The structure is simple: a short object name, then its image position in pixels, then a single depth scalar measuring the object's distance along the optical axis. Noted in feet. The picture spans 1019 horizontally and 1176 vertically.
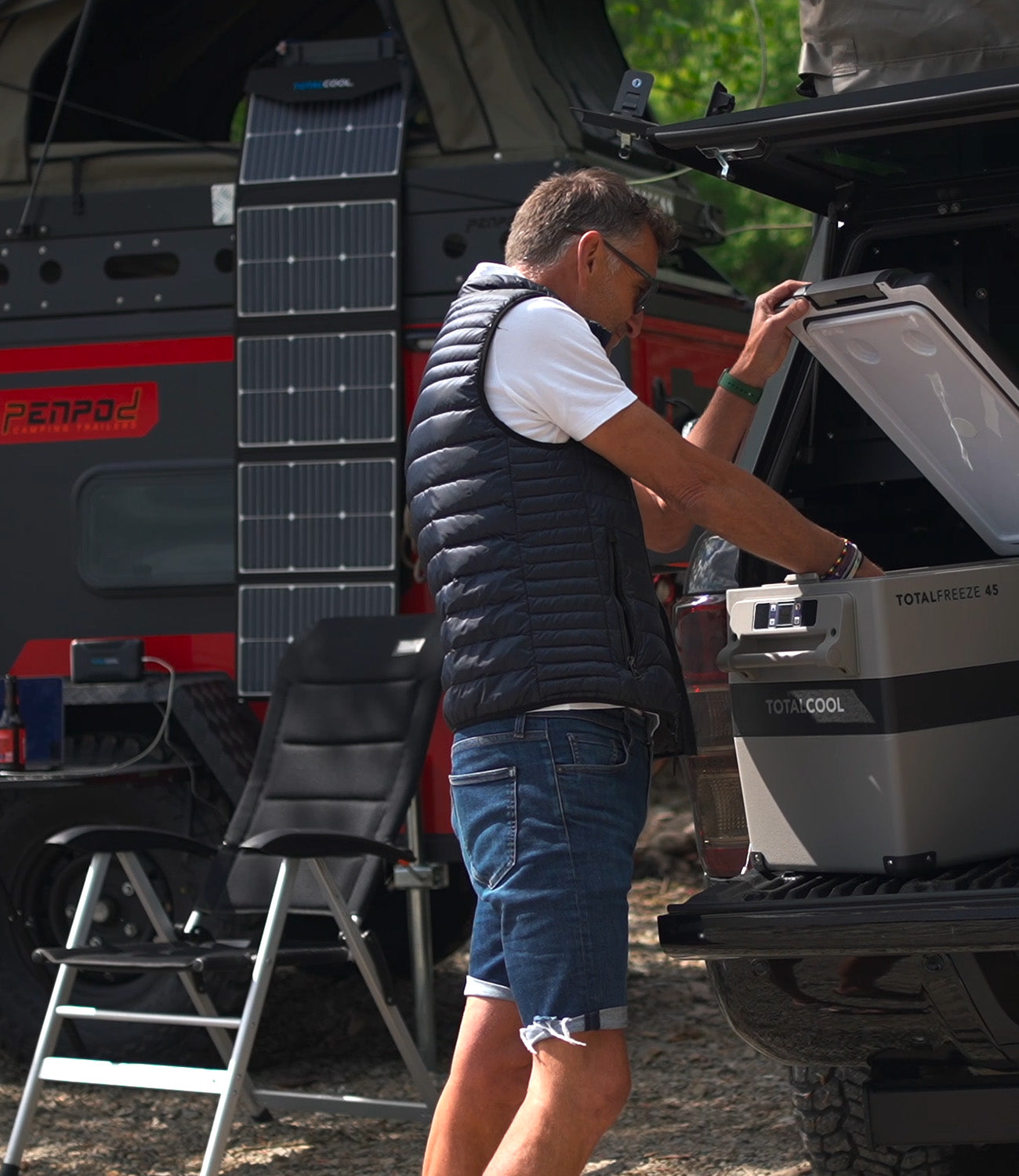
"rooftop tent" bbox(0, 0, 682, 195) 17.30
